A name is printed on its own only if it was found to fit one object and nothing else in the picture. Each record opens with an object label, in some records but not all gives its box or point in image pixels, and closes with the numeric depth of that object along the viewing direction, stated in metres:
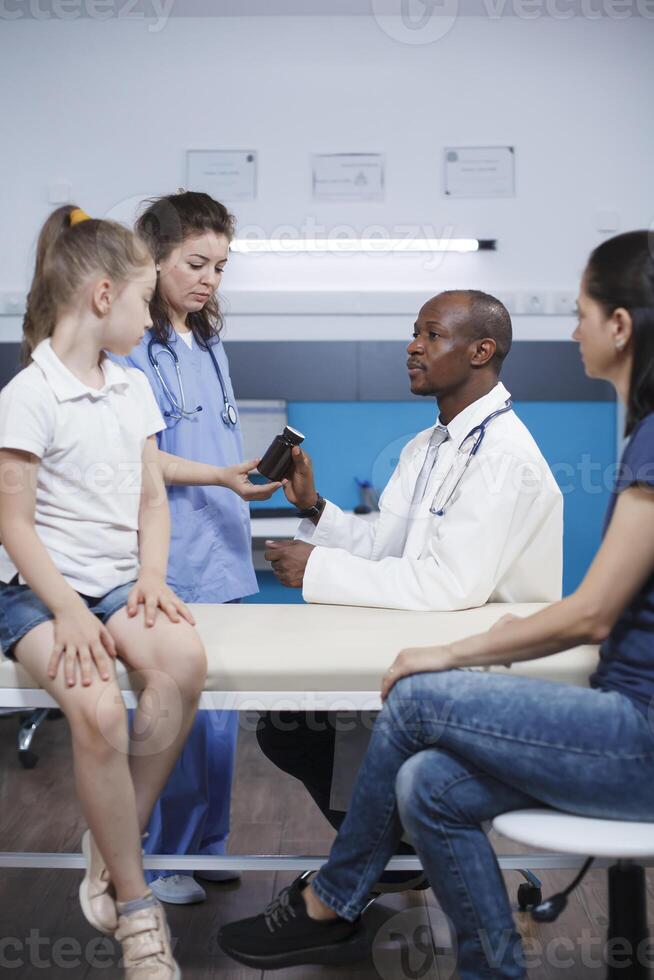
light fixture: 3.81
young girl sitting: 1.30
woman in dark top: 1.15
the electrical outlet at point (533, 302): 3.80
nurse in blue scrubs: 1.90
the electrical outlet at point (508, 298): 3.79
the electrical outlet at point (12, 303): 3.82
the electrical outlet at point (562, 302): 3.80
